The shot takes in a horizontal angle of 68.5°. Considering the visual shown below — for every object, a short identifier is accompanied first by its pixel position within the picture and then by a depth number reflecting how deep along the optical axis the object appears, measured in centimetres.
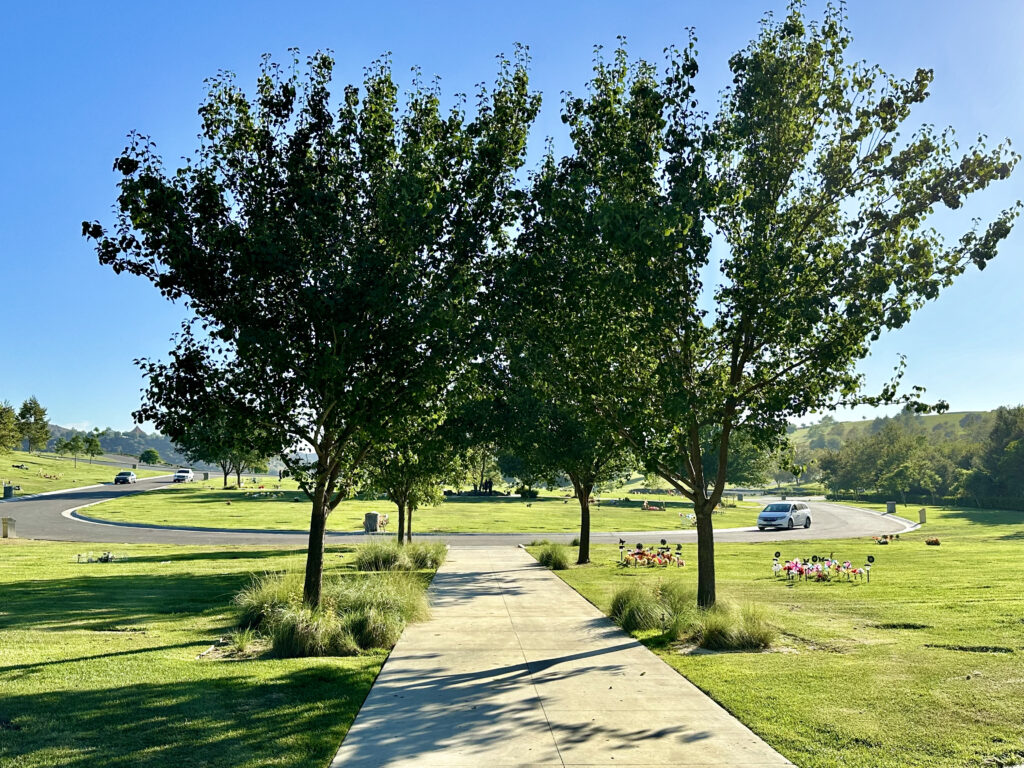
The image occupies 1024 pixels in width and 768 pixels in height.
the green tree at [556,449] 2498
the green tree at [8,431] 6912
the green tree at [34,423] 8706
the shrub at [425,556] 2403
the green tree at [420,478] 2442
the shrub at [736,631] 1159
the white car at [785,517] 4841
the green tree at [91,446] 10600
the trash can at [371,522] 4138
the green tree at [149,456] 13375
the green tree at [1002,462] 7900
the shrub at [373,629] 1166
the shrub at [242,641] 1116
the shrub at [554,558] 2469
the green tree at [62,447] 10906
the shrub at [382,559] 2242
